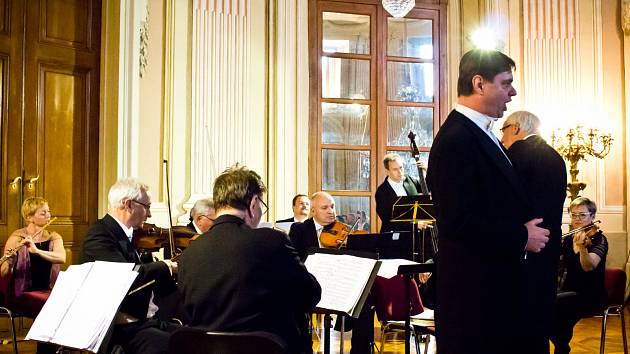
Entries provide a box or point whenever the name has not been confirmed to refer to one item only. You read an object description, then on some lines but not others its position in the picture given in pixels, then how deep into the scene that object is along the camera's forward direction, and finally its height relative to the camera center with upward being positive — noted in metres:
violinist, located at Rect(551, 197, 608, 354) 4.53 -0.58
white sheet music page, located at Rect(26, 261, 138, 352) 3.04 -0.50
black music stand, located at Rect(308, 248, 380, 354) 3.20 -0.43
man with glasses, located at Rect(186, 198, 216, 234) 5.04 -0.18
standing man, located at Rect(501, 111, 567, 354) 3.02 -0.04
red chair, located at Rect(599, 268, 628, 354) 4.94 -0.68
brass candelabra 8.16 +0.47
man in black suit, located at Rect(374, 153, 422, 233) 6.73 -0.02
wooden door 6.23 +0.65
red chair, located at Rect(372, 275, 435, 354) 4.63 -0.71
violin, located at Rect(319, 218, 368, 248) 5.48 -0.36
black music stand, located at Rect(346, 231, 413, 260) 4.92 -0.39
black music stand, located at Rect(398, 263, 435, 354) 3.63 -0.40
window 8.38 +1.12
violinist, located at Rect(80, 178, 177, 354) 3.42 -0.38
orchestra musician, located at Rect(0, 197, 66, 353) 4.88 -0.52
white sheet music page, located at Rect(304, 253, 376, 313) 3.25 -0.41
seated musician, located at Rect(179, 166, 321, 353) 2.55 -0.32
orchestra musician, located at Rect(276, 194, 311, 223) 6.65 -0.19
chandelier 7.28 +1.81
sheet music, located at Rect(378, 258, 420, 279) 3.65 -0.41
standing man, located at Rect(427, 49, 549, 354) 2.49 -0.18
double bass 6.65 +0.00
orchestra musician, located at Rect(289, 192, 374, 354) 4.53 -0.38
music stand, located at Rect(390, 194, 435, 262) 6.10 -0.18
